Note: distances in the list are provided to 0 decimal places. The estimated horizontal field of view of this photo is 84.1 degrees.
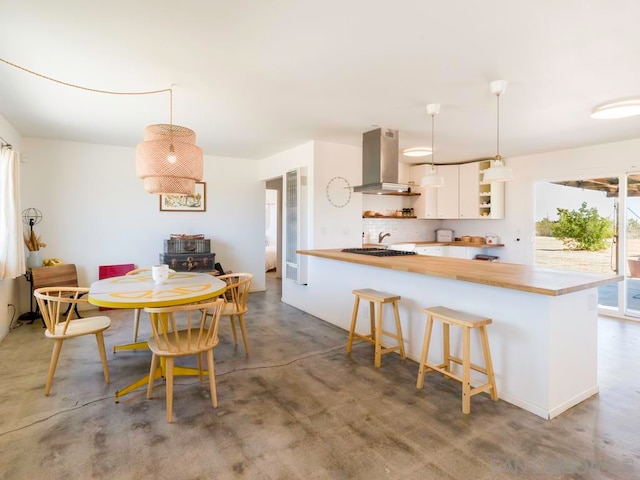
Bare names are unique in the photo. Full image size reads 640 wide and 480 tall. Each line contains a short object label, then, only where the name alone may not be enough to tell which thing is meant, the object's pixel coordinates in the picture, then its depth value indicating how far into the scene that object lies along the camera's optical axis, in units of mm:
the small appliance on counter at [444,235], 7004
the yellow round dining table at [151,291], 2449
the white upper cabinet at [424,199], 6535
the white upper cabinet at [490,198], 6055
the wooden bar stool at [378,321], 3143
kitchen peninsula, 2324
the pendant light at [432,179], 3789
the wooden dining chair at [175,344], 2299
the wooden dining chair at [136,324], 3700
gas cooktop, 4021
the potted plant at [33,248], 4582
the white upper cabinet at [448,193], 6457
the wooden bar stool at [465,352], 2393
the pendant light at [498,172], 3191
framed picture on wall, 5719
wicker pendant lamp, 2689
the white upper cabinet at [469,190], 6234
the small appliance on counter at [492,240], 6230
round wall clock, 5094
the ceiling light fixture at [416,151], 5285
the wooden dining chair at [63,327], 2625
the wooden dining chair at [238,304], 3432
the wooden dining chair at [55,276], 4402
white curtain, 3742
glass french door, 4793
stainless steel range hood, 4328
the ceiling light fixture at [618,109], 3254
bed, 8945
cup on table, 3121
